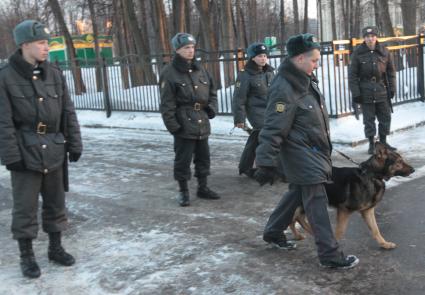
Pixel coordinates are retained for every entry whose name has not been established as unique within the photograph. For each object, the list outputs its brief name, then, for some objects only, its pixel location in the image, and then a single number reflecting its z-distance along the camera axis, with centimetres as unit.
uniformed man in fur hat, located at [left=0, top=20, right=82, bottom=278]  425
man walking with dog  408
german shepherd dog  440
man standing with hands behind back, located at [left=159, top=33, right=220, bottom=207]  617
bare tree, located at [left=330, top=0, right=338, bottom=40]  3026
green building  3675
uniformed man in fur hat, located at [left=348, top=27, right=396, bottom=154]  827
